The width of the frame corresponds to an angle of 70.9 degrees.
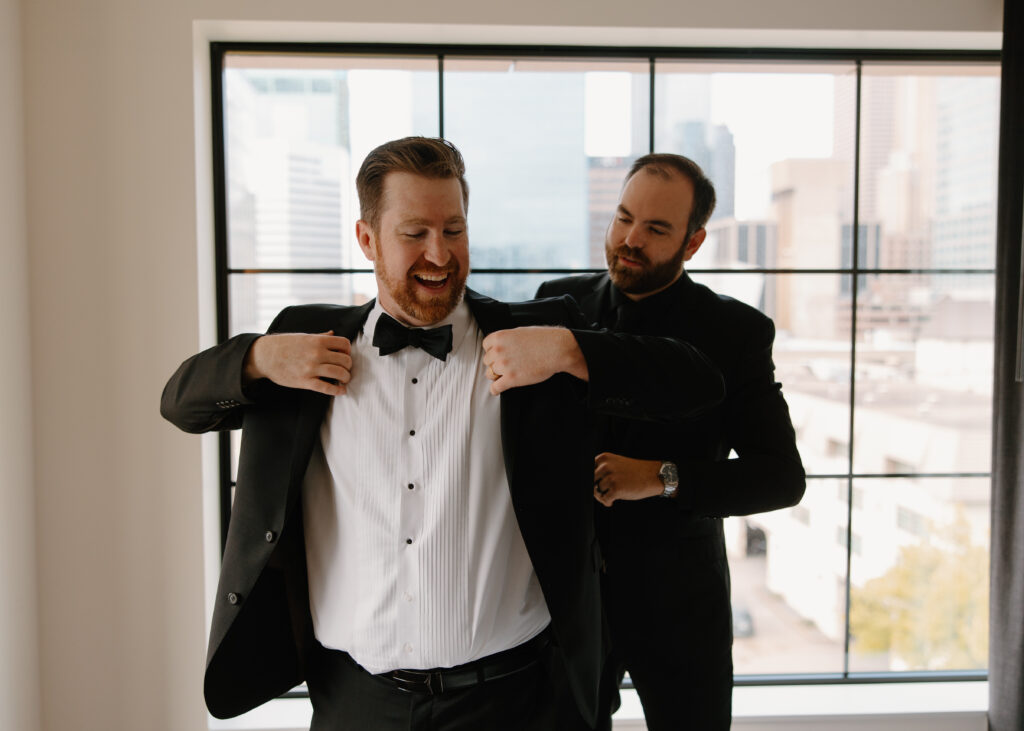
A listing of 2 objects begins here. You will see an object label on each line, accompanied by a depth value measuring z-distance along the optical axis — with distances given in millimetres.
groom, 1394
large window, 2643
